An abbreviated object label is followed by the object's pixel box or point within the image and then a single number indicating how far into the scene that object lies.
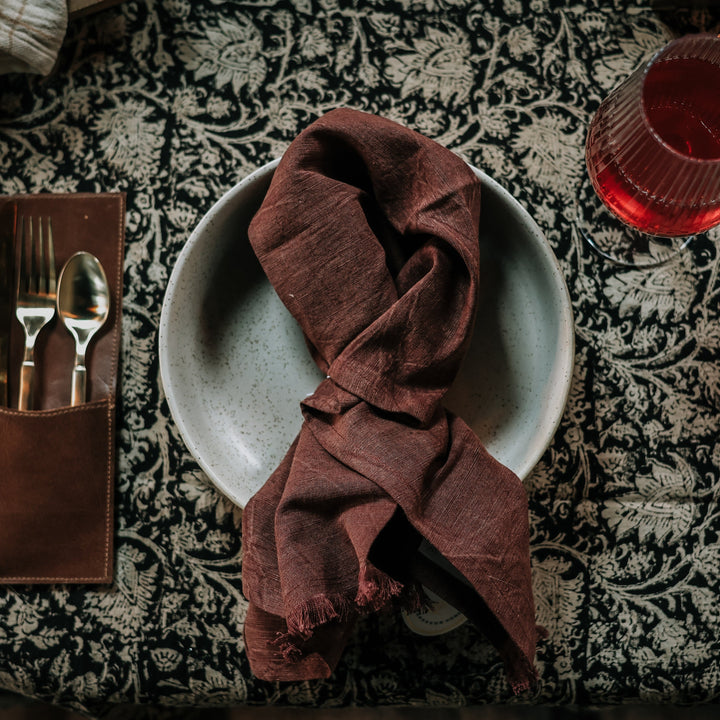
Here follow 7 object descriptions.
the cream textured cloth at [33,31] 0.49
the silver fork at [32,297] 0.49
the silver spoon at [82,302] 0.49
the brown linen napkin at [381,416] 0.38
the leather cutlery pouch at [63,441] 0.47
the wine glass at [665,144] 0.38
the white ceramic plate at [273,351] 0.43
